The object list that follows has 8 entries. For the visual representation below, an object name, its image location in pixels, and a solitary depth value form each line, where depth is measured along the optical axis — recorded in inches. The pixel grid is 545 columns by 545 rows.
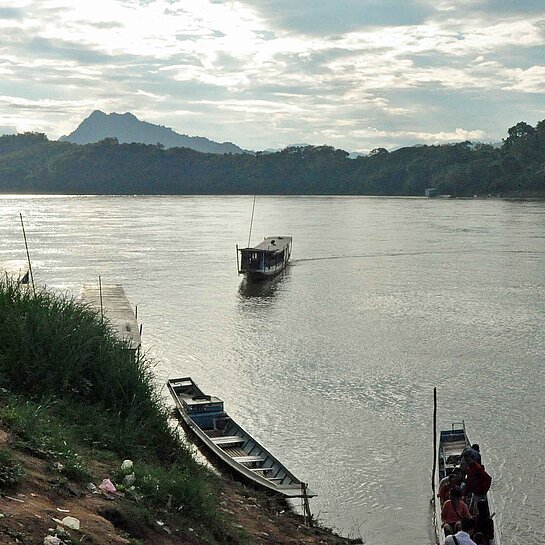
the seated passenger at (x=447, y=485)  534.0
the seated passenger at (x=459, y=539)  432.8
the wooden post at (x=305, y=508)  569.6
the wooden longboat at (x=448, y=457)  556.9
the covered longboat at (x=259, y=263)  1964.8
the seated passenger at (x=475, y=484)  542.6
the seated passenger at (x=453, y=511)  506.9
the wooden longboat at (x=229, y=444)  613.0
